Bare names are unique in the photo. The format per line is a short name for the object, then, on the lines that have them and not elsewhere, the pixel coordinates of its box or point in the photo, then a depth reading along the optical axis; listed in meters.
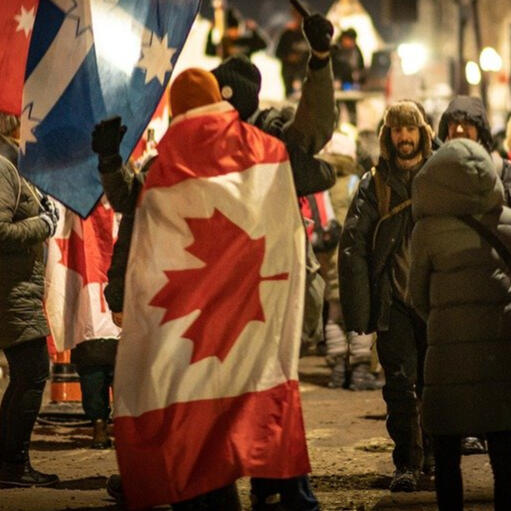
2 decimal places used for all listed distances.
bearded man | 12.78
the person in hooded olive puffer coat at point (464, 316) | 10.38
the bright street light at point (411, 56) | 51.78
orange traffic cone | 17.18
